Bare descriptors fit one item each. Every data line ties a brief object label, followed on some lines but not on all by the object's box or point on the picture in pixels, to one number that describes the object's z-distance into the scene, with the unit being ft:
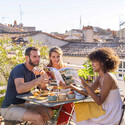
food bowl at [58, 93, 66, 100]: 8.73
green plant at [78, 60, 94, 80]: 15.76
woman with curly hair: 8.50
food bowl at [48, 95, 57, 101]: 8.56
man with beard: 9.13
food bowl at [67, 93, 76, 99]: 8.88
